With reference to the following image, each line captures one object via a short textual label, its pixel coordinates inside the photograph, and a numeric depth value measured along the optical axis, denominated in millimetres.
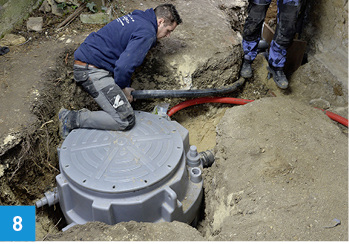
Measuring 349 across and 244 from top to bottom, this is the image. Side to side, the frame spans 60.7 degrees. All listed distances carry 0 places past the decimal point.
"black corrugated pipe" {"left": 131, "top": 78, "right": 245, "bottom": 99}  2773
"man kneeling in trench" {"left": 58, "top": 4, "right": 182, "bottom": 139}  2365
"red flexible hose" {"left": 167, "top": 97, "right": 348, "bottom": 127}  2963
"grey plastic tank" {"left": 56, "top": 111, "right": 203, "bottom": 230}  1910
